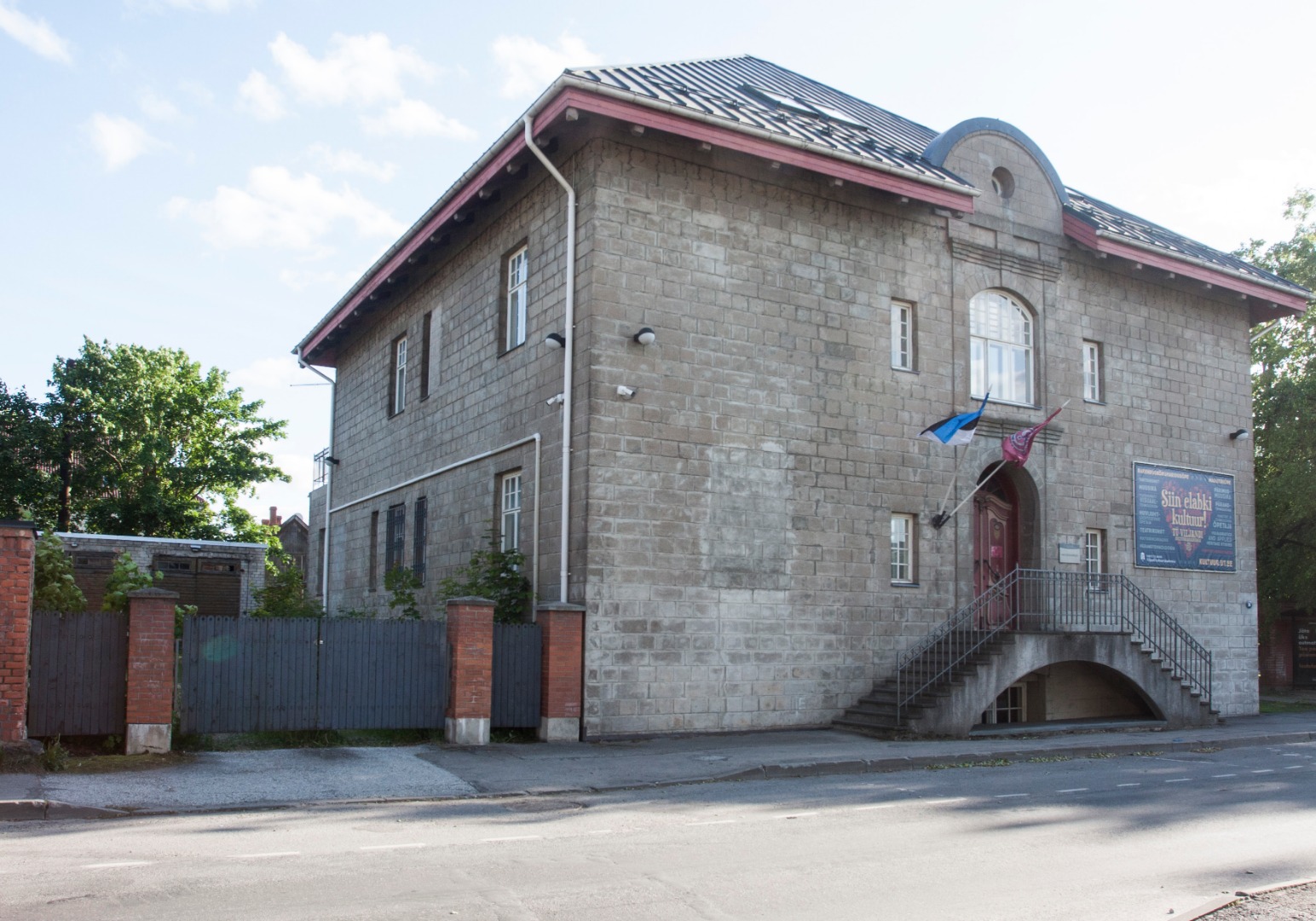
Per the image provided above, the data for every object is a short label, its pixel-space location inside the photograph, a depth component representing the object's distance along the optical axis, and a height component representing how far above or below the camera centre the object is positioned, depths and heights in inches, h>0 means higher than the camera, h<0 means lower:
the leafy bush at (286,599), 767.1 -11.4
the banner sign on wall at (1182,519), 816.3 +48.7
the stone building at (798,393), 615.8 +116.0
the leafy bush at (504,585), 643.5 -1.2
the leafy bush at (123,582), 521.7 -1.0
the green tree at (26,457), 1467.8 +151.3
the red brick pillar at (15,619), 454.3 -15.4
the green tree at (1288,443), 1067.3 +135.8
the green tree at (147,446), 1507.1 +177.2
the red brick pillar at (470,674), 560.1 -42.6
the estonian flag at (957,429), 676.1 +89.3
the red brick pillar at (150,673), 492.4 -38.2
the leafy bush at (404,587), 733.9 -2.7
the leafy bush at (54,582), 512.1 -1.2
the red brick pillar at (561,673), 579.8 -43.2
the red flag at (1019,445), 701.9 +84.3
